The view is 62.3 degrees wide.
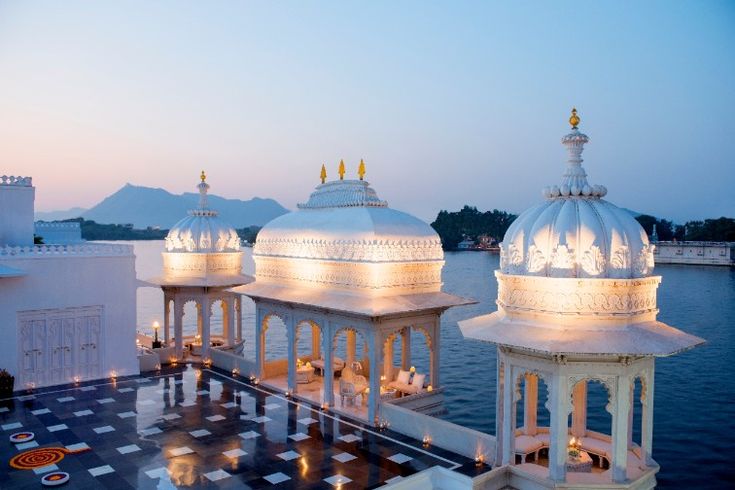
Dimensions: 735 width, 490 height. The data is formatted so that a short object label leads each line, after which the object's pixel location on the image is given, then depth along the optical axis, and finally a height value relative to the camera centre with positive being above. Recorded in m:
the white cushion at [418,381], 14.16 -3.43
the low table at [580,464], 9.63 -3.62
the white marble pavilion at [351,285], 13.46 -1.25
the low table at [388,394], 13.65 -3.66
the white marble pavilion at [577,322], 8.96 -1.31
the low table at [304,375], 16.34 -3.83
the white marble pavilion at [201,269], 19.39 -1.21
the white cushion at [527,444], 10.26 -3.60
